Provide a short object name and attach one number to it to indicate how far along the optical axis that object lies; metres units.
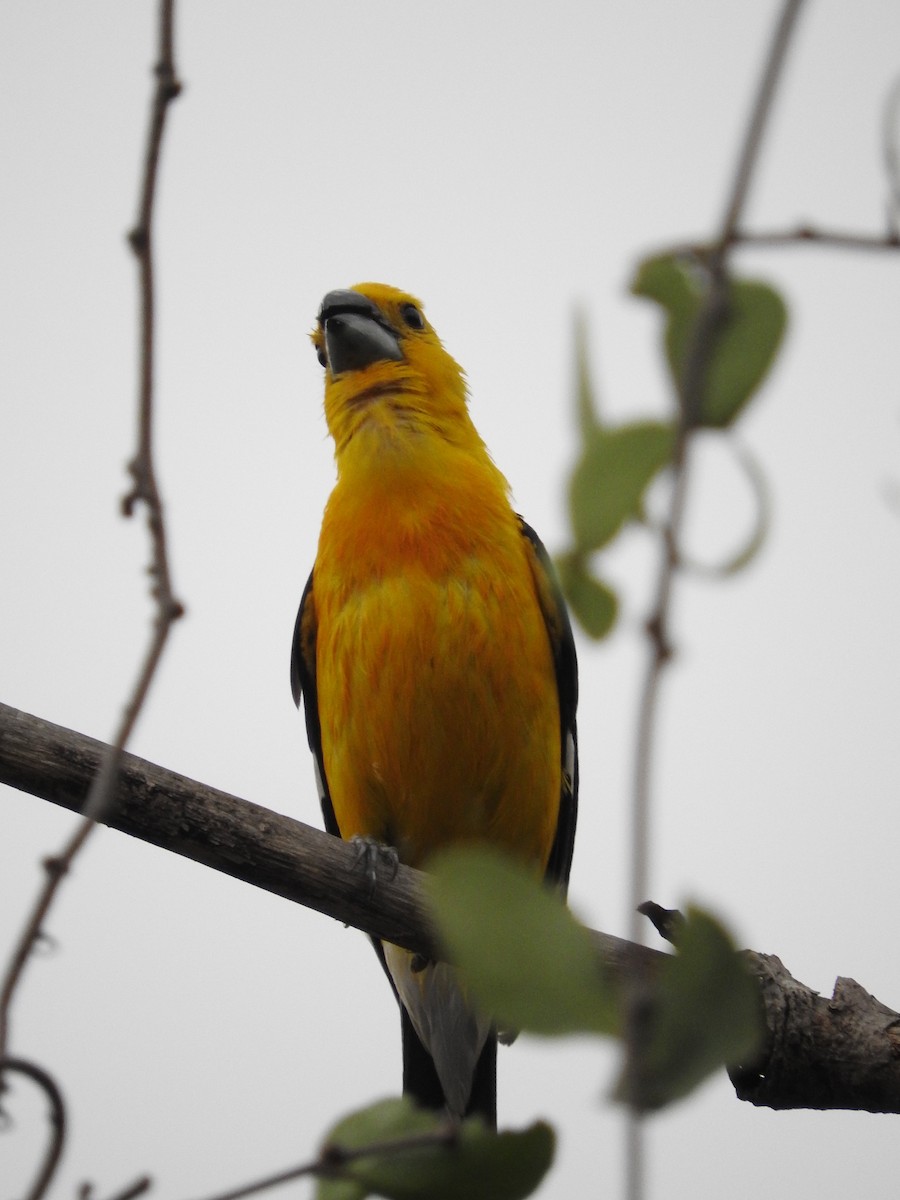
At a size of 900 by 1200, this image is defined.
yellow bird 4.53
